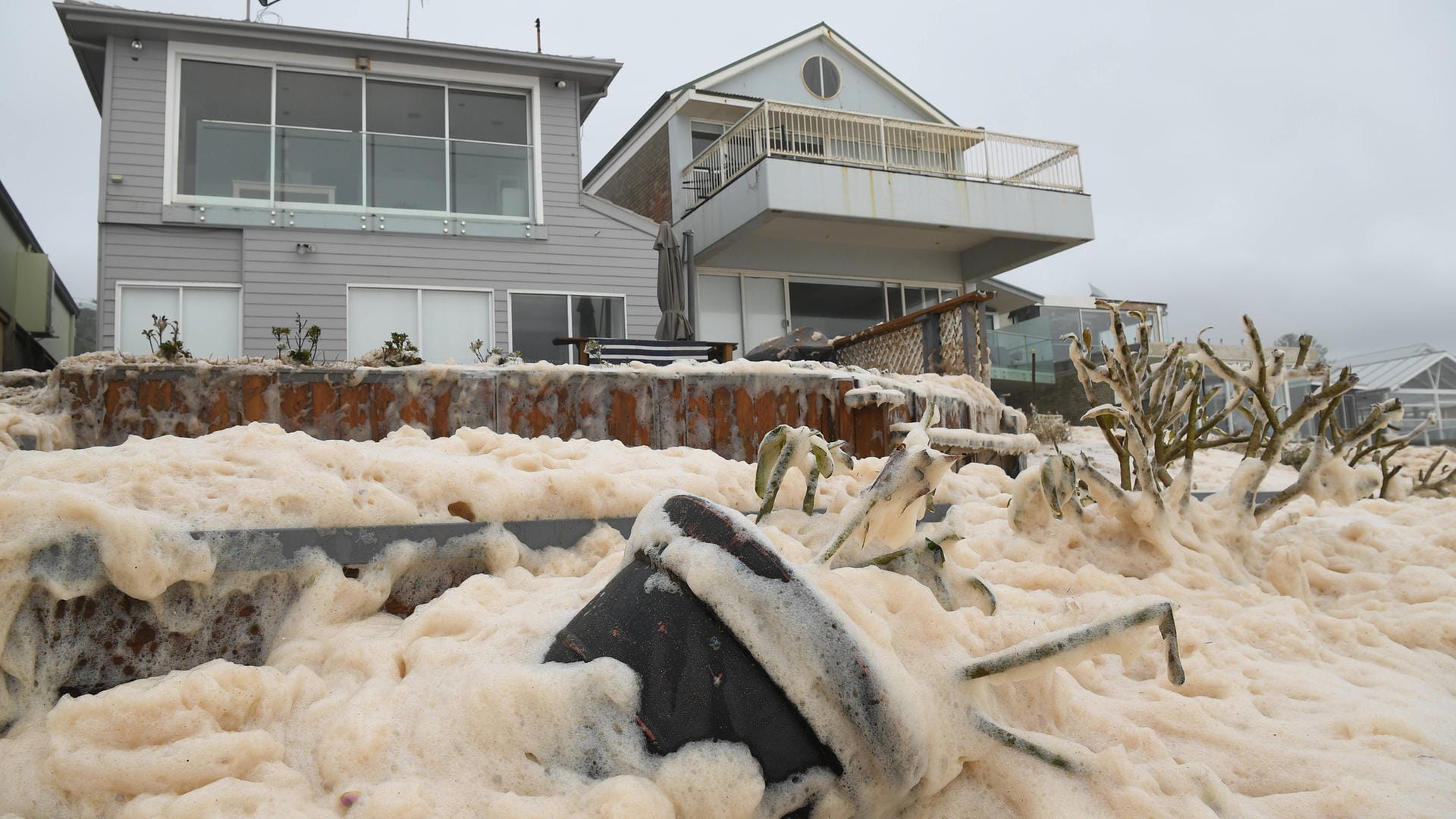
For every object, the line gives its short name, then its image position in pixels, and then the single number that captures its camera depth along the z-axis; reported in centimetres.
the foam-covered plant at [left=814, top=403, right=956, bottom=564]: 178
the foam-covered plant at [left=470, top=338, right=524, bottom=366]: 541
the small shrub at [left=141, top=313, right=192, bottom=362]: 461
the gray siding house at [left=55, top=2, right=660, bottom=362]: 927
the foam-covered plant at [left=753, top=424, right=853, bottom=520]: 205
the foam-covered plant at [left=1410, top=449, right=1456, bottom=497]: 491
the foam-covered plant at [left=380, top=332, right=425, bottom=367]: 539
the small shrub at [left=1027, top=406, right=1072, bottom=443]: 1158
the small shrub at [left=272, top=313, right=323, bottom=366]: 695
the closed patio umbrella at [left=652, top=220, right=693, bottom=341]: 993
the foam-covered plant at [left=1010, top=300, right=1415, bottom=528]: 280
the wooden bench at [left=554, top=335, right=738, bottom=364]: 786
